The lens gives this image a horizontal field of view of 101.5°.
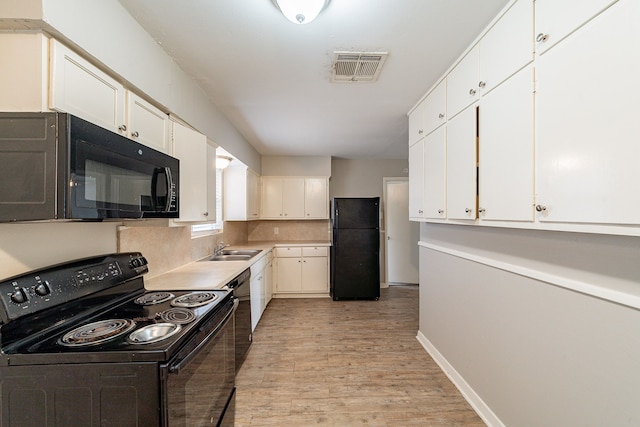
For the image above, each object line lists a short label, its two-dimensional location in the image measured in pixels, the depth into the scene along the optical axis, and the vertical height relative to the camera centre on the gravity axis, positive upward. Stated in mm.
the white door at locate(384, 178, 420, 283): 5121 -396
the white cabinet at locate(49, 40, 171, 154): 1020 +538
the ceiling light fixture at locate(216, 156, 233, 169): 3328 +681
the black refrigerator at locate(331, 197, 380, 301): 4301 -434
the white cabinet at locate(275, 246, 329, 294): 4371 -938
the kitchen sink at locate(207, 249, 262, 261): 3112 -513
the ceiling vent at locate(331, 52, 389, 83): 1816 +1099
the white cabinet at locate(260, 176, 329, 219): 4746 +305
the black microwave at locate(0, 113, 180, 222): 883 +162
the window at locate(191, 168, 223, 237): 2898 -154
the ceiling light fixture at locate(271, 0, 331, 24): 1307 +1052
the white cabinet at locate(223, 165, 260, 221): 3805 +304
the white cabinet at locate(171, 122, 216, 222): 1863 +317
